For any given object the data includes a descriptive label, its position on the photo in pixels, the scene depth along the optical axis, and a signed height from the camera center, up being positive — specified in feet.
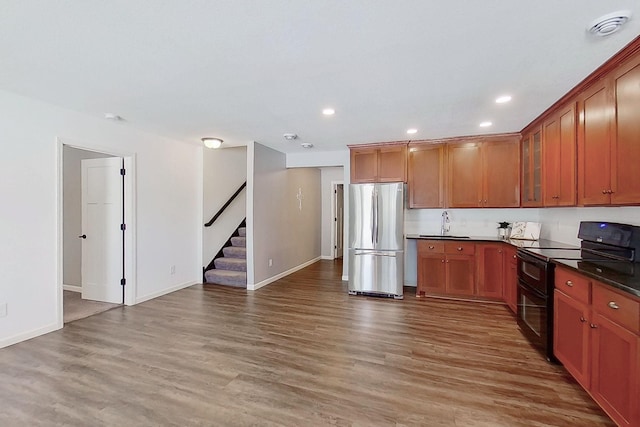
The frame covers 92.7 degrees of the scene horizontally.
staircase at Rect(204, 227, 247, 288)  17.24 -3.24
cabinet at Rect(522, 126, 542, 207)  12.12 +1.93
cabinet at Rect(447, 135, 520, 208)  14.33 +1.93
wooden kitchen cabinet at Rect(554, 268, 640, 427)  5.30 -2.63
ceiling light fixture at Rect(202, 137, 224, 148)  15.26 +3.58
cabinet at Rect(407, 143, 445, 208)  15.47 +1.93
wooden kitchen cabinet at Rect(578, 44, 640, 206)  6.74 +1.86
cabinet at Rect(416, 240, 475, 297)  14.11 -2.60
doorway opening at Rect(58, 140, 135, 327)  13.79 -1.06
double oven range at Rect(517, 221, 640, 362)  7.45 -1.24
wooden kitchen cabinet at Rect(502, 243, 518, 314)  12.07 -2.66
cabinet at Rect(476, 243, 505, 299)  13.52 -2.54
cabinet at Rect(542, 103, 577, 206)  9.43 +1.87
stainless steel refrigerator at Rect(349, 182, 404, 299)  14.96 -1.29
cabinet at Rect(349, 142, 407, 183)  15.98 +2.69
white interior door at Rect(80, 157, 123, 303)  13.94 -0.79
